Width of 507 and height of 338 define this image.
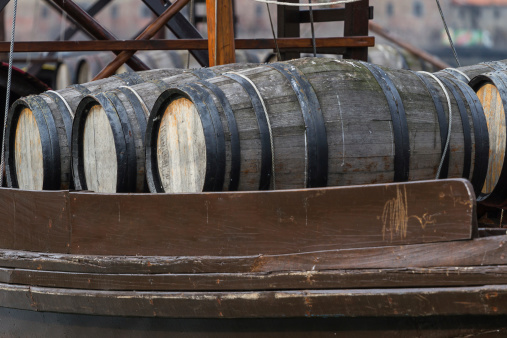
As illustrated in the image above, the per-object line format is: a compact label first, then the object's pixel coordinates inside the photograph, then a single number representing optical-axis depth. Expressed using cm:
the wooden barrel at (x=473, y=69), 1201
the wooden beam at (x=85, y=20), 1540
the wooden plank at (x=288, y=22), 1666
